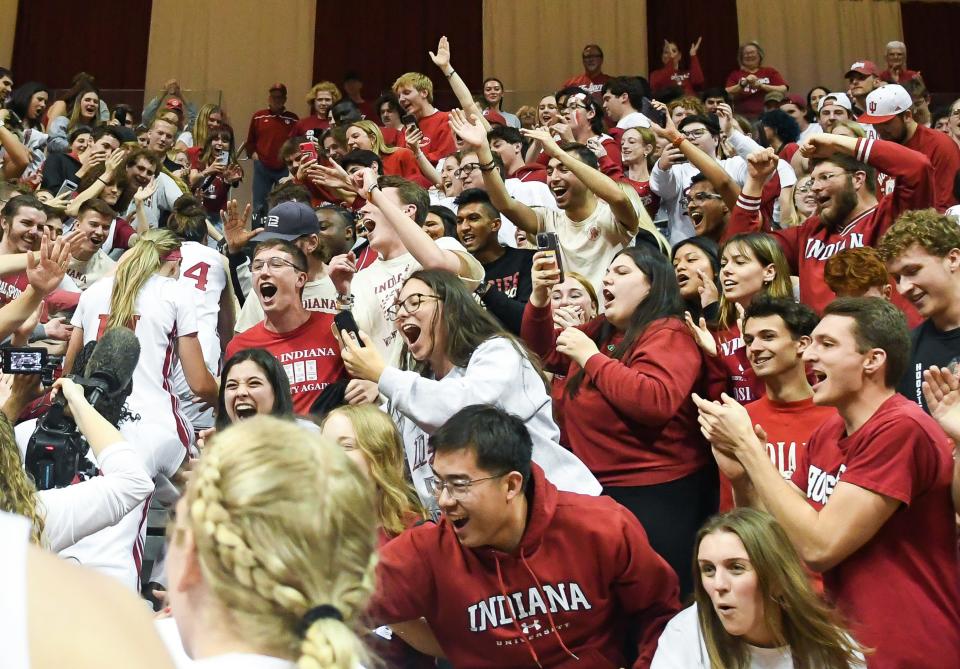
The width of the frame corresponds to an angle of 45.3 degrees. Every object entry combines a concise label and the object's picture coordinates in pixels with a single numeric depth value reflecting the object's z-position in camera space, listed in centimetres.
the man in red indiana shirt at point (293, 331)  506
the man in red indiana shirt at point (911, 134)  677
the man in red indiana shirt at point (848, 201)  553
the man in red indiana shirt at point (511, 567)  314
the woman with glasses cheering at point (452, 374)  372
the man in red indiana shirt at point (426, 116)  1000
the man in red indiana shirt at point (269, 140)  1253
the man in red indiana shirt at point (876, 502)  302
